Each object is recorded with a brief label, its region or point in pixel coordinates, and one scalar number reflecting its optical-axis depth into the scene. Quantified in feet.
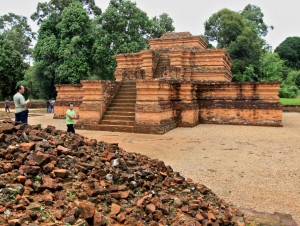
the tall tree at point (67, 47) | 67.21
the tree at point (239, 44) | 82.89
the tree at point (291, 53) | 133.64
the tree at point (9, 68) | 92.53
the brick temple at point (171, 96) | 32.01
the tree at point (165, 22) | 103.30
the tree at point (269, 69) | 90.84
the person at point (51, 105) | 68.74
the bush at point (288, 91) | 101.19
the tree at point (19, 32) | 140.32
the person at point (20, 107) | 24.58
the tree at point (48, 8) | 79.61
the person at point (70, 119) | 25.72
